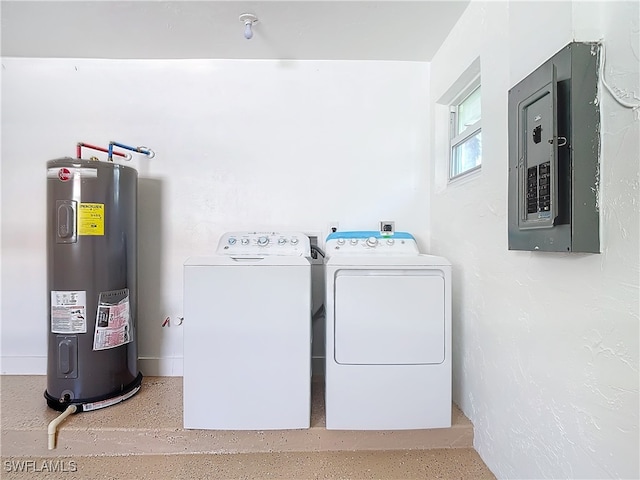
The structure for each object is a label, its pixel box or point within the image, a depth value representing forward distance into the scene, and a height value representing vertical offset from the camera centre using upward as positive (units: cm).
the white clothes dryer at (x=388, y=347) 149 -50
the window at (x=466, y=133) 174 +61
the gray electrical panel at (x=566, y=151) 85 +25
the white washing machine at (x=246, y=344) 150 -49
